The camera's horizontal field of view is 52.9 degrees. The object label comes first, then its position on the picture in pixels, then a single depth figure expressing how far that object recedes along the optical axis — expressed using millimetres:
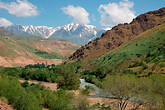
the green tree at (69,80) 81438
